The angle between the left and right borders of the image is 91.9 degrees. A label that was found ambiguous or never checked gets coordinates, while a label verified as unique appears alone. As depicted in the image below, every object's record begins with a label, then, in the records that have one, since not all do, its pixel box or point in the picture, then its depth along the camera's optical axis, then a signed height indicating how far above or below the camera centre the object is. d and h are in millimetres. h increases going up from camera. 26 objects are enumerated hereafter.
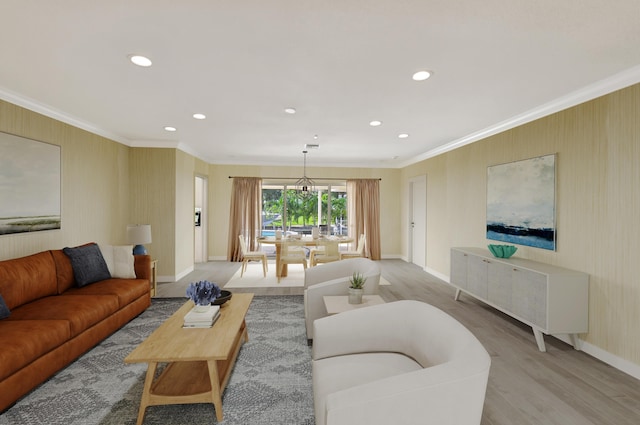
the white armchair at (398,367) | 1224 -757
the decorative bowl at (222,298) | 2771 -790
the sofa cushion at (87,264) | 3414 -613
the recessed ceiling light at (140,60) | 2373 +1183
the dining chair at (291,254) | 5488 -760
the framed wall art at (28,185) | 3111 +278
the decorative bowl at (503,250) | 3684 -451
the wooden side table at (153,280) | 4582 -1054
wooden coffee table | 1930 -909
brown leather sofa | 2092 -888
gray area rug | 1993 -1329
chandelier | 7451 +696
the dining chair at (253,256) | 5926 -850
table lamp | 4547 -383
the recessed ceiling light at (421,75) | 2606 +1180
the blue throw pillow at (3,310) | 2457 -802
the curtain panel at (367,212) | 7859 +3
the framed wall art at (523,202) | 3393 +132
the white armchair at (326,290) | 2939 -760
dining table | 5633 -531
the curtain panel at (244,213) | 7508 -35
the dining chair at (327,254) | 5633 -788
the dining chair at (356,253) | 6012 -816
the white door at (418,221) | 6795 -206
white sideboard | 2869 -818
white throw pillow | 3863 -635
